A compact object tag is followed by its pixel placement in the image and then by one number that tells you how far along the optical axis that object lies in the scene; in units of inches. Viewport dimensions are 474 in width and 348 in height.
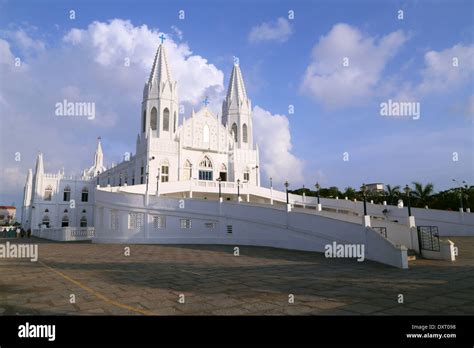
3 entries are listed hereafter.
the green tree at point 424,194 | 1491.1
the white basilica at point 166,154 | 1755.7
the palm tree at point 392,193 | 1689.2
